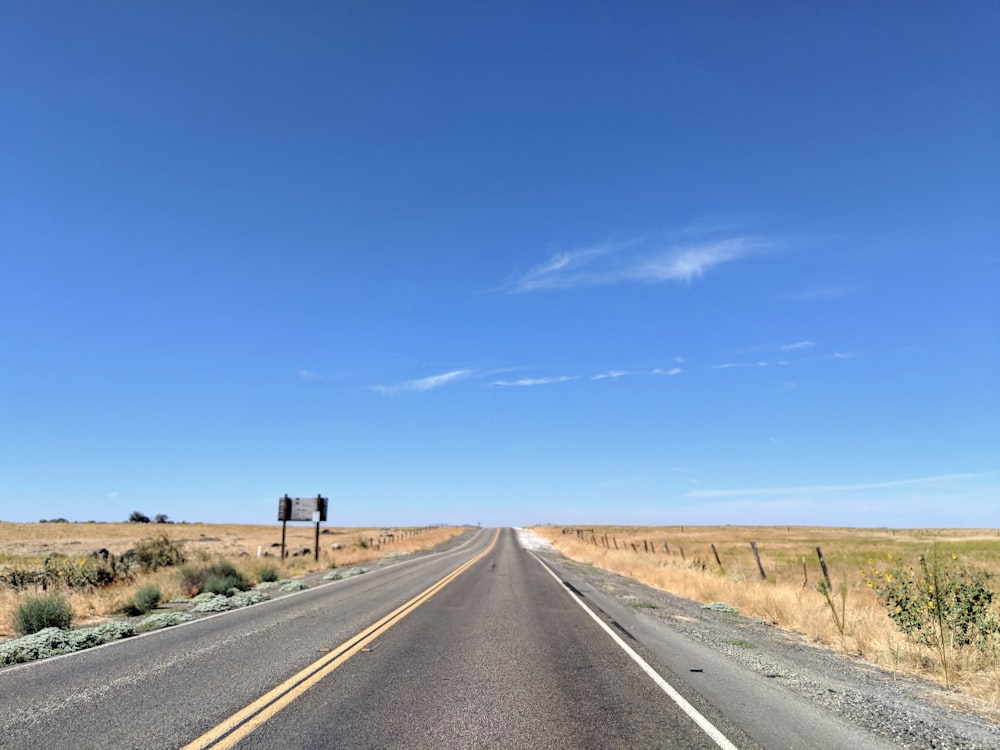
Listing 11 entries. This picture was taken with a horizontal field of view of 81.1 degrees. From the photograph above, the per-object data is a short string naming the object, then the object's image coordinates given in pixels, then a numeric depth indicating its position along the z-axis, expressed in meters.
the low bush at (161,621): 11.53
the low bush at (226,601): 14.79
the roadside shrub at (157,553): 23.98
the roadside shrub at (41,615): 11.40
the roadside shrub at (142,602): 14.45
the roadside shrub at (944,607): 9.14
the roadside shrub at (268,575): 23.40
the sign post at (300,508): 41.59
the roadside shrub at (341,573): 23.69
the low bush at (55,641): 8.63
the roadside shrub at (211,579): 18.50
